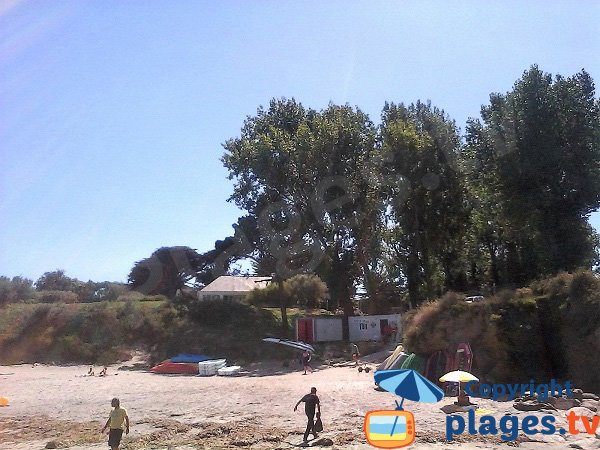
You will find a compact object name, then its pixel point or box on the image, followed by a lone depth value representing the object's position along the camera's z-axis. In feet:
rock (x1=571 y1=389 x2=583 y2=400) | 63.10
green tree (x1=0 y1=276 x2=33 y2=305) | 196.13
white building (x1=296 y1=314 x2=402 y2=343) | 137.90
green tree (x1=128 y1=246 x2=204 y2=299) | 223.92
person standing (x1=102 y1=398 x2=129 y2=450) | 45.68
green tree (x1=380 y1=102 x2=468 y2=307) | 133.18
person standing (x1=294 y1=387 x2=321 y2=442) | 53.16
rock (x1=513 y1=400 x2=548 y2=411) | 59.16
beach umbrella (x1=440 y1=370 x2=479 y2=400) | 58.03
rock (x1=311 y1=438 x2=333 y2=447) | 50.49
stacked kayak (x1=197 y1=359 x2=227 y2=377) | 114.52
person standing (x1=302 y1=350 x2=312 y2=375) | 108.88
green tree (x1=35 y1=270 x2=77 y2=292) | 281.29
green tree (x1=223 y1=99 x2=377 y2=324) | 142.20
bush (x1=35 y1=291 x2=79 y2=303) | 196.85
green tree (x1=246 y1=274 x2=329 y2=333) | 167.32
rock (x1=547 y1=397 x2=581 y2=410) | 59.67
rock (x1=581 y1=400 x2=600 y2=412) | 59.43
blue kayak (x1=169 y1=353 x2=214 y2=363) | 122.83
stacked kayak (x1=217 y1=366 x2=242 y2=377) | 113.29
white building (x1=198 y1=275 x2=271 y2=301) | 186.39
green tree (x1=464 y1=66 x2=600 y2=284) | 104.83
